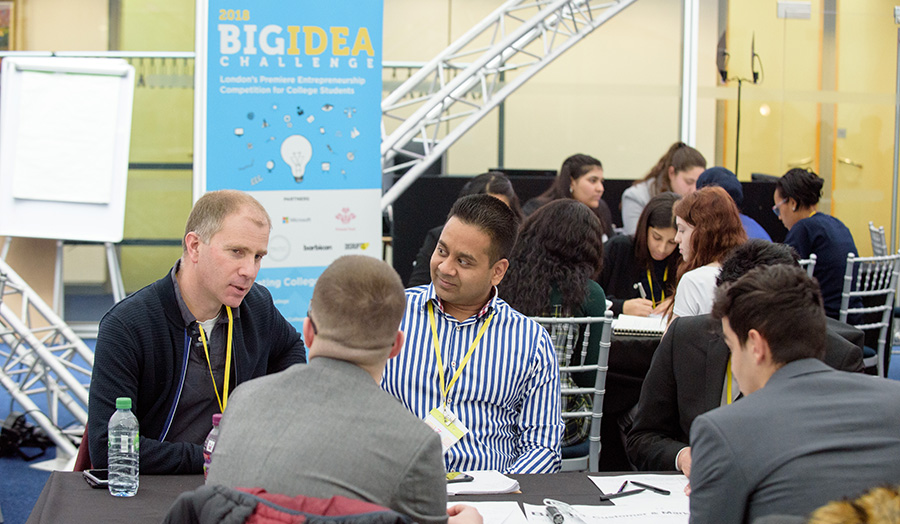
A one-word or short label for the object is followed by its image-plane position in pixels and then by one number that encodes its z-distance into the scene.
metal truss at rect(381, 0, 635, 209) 6.32
